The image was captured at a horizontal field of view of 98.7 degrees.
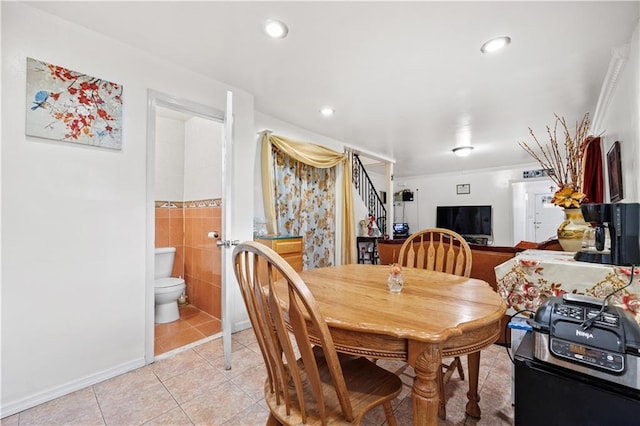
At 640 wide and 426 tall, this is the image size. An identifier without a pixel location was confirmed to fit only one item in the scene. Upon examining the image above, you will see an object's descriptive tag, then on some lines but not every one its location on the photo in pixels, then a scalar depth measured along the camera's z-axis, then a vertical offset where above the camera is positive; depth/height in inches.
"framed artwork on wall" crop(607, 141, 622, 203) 87.3 +14.9
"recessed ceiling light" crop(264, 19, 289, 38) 66.7 +46.9
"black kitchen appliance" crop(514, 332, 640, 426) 31.9 -22.7
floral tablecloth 46.9 -12.0
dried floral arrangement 66.9 +8.5
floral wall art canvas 62.2 +26.9
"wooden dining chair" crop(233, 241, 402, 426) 29.7 -19.0
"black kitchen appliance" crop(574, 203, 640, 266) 47.6 -2.4
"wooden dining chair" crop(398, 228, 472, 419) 69.5 -12.0
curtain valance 126.3 +25.6
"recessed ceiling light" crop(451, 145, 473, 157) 179.3 +43.9
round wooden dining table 32.9 -13.7
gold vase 66.8 -3.3
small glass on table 50.7 -11.9
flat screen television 259.4 -2.5
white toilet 104.4 -27.7
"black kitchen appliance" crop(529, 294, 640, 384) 31.9 -15.2
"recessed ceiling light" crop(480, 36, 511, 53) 72.4 +46.7
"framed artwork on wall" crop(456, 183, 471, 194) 273.3 +28.4
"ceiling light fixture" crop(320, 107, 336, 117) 120.7 +47.2
